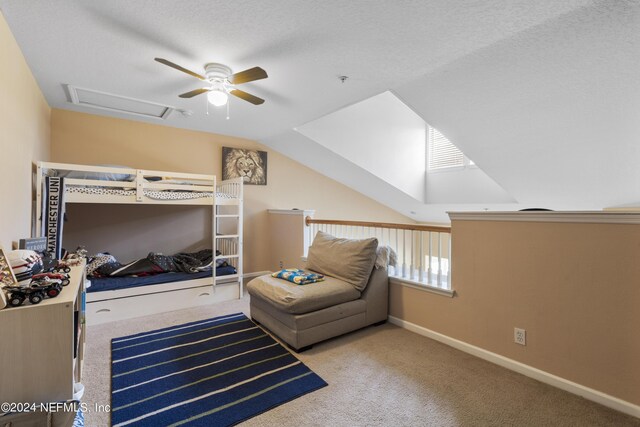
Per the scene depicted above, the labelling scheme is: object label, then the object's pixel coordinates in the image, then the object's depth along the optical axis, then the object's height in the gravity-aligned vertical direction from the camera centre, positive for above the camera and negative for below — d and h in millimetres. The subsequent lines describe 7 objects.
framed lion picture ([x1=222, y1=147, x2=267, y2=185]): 4598 +868
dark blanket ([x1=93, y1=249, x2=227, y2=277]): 3270 -572
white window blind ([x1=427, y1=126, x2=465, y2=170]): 4854 +1122
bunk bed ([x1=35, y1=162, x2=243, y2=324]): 2795 +135
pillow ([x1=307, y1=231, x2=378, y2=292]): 2807 -409
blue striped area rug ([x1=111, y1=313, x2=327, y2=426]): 1706 -1112
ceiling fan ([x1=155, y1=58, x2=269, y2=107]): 2403 +1117
